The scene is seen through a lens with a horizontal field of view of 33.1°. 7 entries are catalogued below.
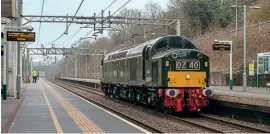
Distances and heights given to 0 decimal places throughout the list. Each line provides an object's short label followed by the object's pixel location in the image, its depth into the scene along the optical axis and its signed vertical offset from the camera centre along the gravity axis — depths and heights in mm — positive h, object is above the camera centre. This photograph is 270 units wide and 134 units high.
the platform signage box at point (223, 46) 31959 +1787
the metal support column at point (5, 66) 25955 +336
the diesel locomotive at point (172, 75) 18359 -142
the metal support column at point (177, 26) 34106 +3447
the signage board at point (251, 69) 32250 +146
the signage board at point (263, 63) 34303 +616
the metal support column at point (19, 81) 27756 -547
